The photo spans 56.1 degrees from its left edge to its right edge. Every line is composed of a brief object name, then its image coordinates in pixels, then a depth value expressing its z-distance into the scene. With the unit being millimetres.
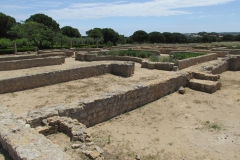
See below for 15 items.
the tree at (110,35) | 57219
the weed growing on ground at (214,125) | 7805
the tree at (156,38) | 68562
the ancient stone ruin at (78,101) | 4585
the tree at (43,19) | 53384
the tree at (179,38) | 71375
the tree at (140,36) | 68938
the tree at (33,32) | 34522
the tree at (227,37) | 74006
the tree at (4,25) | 45109
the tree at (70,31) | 57812
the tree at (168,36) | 72500
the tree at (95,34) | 52881
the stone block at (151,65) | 17688
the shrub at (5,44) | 31969
